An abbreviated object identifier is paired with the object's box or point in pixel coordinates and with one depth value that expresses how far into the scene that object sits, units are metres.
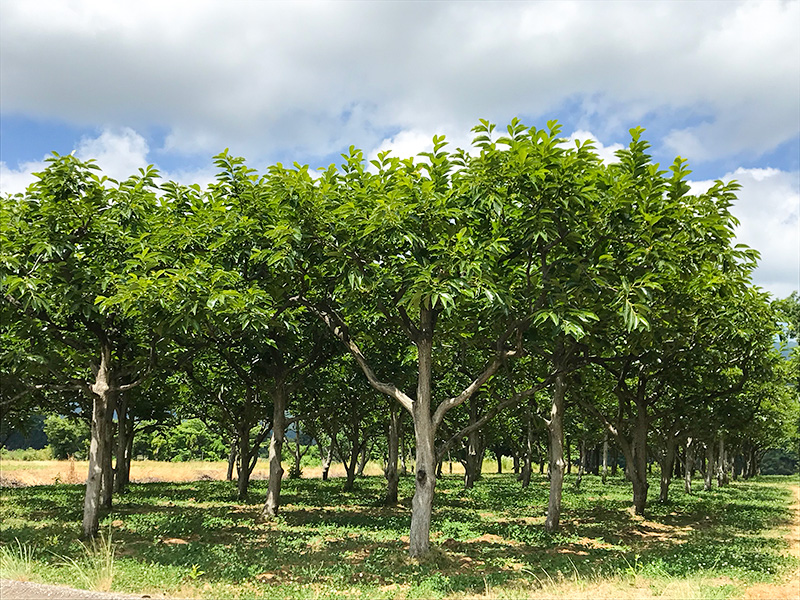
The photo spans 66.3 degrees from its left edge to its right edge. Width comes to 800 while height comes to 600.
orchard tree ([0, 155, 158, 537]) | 12.16
